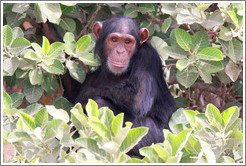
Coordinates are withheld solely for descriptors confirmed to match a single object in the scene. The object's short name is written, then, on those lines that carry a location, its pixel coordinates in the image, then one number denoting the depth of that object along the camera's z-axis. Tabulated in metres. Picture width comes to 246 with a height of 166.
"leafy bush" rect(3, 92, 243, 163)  6.23
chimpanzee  10.46
